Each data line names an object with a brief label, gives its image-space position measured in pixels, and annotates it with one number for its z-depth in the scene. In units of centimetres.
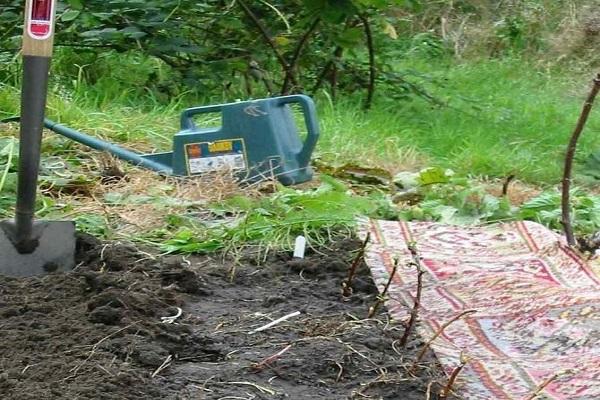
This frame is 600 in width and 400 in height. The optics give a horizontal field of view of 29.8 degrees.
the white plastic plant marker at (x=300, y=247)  345
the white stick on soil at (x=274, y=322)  272
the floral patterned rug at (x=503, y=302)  251
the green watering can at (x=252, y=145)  428
